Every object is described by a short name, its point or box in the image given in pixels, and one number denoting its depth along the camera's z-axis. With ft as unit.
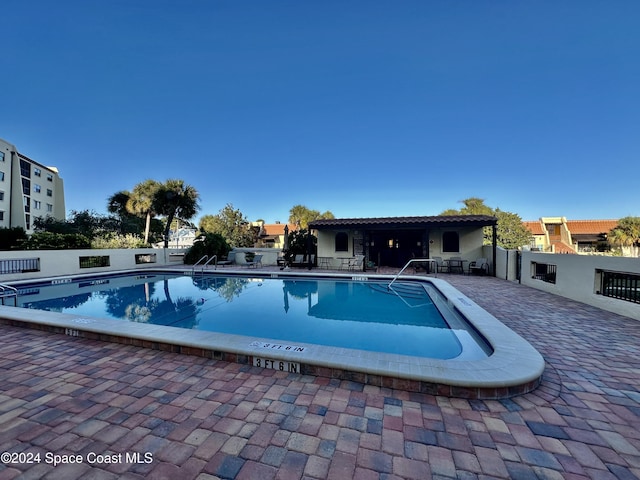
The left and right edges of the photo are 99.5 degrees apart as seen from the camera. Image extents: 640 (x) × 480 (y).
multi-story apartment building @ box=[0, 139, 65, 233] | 112.88
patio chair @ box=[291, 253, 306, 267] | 52.74
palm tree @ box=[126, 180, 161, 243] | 69.92
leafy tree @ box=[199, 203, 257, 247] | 94.79
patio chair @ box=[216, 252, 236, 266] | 58.42
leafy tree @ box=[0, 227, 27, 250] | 50.00
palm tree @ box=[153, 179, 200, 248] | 66.08
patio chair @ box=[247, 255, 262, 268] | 58.35
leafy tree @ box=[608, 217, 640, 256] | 76.54
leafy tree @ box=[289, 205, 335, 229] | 118.73
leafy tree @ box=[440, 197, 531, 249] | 85.40
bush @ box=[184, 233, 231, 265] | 59.72
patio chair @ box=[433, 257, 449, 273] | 47.37
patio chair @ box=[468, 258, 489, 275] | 42.13
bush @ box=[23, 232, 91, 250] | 42.14
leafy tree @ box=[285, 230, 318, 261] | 54.49
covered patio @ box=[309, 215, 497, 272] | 45.73
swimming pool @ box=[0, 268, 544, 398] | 9.23
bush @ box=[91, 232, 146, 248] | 49.83
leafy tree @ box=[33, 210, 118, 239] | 93.71
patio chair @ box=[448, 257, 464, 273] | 45.57
